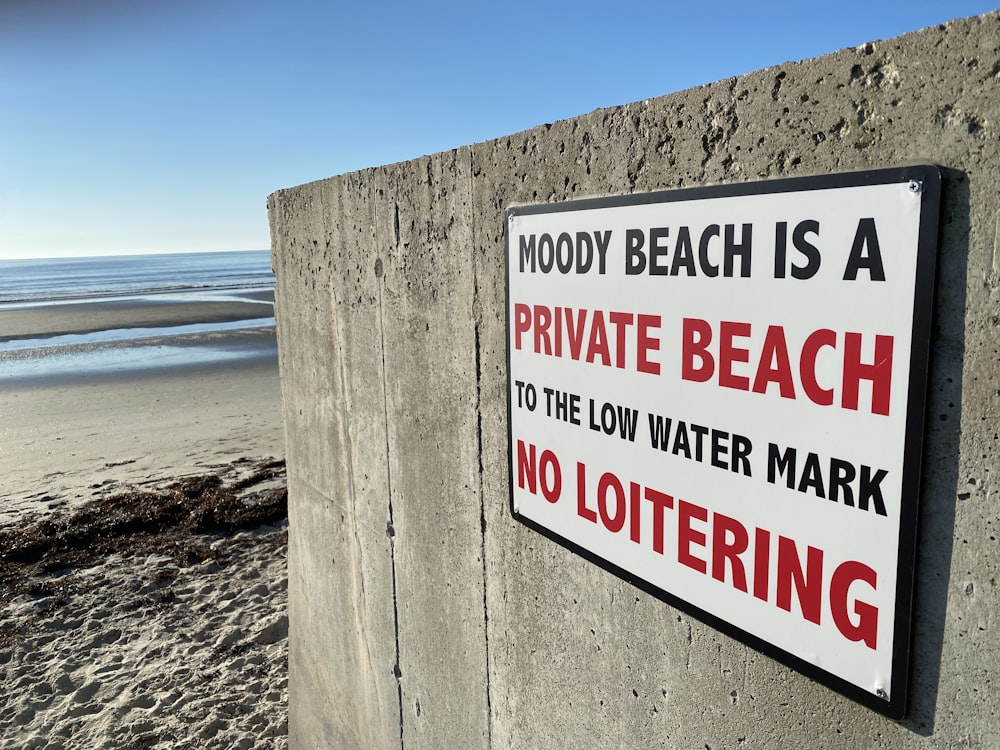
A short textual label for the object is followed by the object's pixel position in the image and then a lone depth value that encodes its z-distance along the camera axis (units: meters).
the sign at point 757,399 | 1.23
